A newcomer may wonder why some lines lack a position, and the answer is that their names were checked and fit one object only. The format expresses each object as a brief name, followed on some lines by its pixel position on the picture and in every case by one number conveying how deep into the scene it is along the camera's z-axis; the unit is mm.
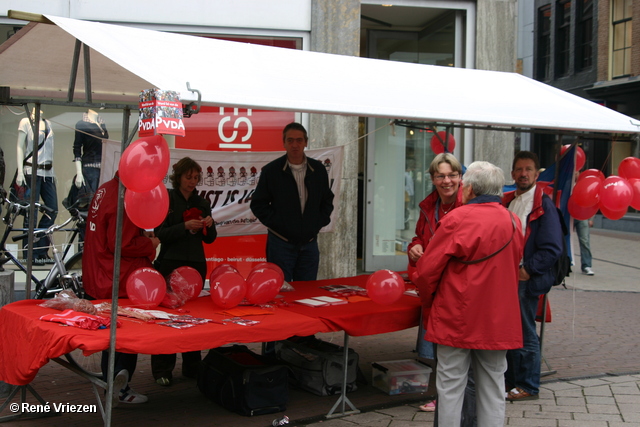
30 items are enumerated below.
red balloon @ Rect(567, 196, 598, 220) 5480
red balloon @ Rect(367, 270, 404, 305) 4551
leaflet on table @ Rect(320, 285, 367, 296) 5059
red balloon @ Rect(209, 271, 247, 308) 4311
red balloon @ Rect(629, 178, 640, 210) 5438
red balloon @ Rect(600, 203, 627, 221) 5371
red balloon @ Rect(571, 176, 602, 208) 5348
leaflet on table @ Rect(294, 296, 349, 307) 4581
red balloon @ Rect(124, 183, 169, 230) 3488
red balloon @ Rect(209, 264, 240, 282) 4547
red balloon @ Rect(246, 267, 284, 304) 4426
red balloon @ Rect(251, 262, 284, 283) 4652
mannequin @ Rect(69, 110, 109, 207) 8109
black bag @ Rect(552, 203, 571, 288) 4867
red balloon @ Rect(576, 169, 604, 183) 5544
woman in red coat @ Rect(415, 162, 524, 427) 3604
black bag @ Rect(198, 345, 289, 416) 4418
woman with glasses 4777
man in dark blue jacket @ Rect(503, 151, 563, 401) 4719
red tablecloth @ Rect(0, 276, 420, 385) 3463
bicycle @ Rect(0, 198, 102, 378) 6695
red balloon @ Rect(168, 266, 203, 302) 4465
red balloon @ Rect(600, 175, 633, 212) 5242
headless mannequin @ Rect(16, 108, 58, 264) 7910
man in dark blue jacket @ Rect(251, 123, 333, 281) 5648
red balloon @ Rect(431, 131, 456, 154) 6352
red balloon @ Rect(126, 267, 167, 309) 4160
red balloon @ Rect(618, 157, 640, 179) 5631
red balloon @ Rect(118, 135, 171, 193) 3223
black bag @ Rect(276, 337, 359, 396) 4910
